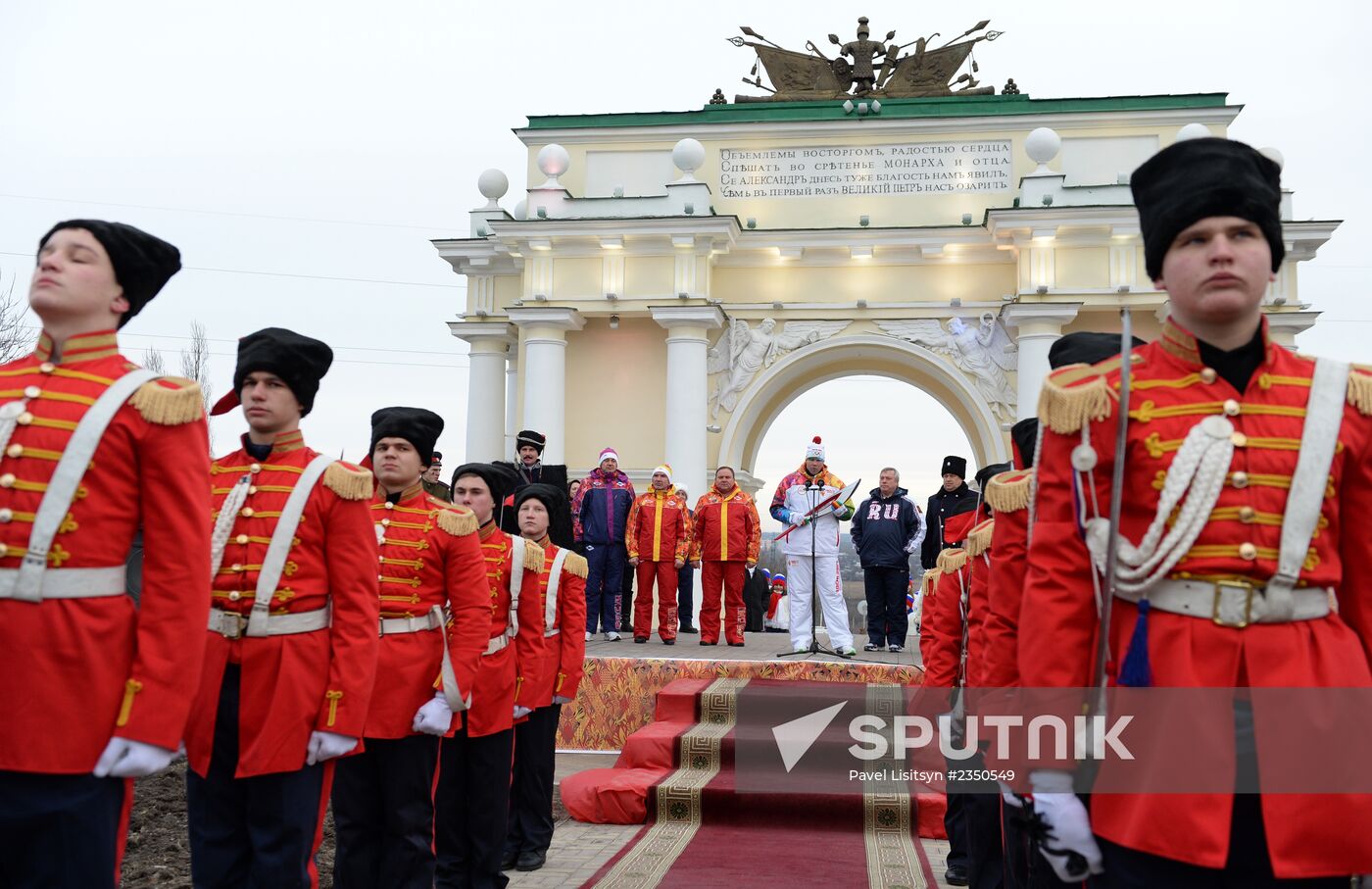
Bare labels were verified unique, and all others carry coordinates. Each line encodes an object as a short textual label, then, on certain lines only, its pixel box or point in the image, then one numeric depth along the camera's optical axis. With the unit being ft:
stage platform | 33.96
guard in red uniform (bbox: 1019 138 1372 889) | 7.33
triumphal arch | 55.26
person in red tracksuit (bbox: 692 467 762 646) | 43.14
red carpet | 21.66
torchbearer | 38.42
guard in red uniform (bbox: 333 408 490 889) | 15.12
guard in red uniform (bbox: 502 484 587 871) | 21.89
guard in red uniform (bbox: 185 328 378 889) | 11.82
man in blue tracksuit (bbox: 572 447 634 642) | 43.93
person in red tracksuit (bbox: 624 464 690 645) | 43.50
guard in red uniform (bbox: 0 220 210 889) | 8.54
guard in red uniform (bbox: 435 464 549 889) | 17.95
